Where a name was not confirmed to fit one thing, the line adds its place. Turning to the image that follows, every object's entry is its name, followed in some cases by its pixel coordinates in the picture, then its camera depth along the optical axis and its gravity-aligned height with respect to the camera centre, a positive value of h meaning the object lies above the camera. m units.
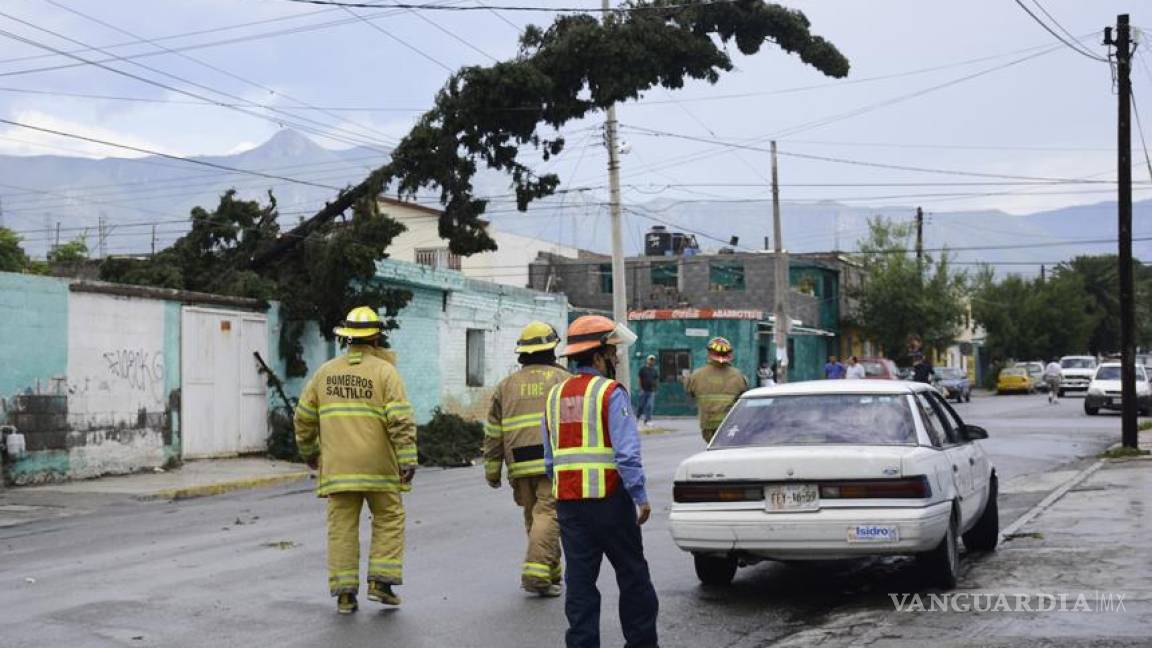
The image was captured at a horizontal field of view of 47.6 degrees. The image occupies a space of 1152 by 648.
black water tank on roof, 63.59 +5.44
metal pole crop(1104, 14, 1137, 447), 22.62 +1.53
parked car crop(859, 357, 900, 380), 43.06 -0.58
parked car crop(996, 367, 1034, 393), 65.12 -1.49
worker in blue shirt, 6.26 -0.69
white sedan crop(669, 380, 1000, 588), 8.16 -0.86
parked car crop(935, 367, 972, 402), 53.78 -1.34
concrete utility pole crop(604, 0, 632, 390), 31.48 +2.91
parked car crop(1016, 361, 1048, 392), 66.81 -1.23
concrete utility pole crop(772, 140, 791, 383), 42.16 +1.95
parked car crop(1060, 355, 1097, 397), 56.41 -0.96
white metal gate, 22.11 -0.50
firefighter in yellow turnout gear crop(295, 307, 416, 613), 8.12 -0.62
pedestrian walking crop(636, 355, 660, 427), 36.22 -0.93
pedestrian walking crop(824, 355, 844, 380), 36.66 -0.50
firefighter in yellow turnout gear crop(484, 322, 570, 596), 8.47 -0.55
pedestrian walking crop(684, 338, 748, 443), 14.03 -0.36
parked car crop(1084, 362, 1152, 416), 37.28 -1.21
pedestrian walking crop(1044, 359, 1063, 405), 48.84 -1.12
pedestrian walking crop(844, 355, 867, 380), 32.28 -0.47
